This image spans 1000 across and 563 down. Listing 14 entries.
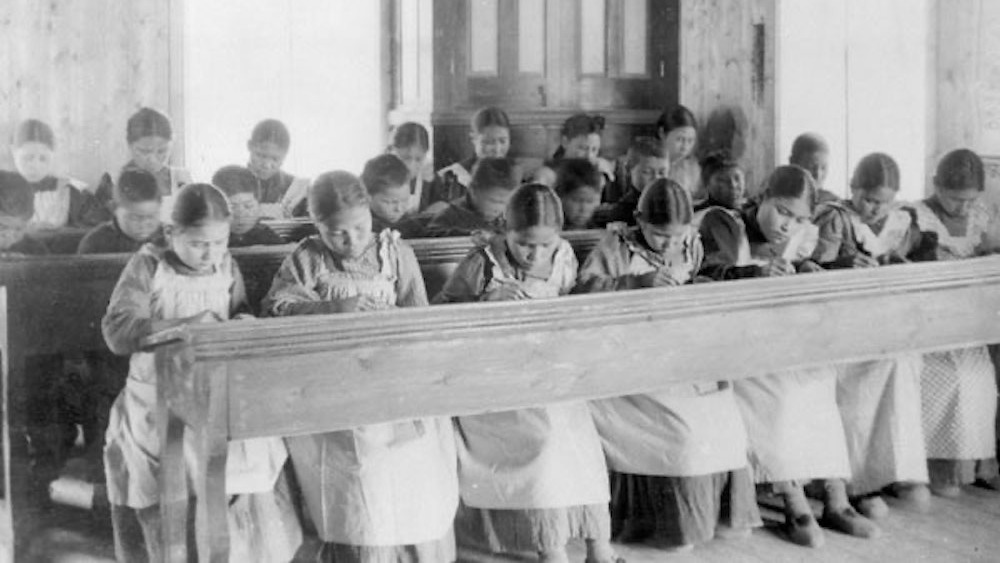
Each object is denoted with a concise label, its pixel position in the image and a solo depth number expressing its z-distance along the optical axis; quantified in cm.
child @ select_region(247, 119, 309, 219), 629
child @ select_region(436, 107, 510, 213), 659
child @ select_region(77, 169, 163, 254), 437
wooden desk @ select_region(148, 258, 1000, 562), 267
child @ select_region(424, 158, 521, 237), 496
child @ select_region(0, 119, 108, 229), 612
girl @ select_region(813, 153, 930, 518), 404
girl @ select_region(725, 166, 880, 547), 378
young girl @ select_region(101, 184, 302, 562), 326
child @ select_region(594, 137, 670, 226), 612
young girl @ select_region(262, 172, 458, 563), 317
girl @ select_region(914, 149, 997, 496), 425
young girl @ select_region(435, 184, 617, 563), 339
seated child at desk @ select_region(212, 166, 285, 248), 470
